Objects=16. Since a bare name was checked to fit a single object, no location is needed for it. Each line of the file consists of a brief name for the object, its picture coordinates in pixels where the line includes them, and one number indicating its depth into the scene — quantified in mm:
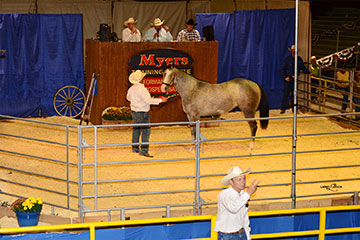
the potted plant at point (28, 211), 8867
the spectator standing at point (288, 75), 17066
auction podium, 15172
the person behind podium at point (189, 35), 15875
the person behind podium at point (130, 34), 15492
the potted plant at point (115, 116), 14969
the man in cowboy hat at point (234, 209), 7086
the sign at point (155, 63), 15297
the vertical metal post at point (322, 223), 7551
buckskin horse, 13484
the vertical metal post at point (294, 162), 8594
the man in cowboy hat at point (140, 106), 12359
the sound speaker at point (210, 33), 16125
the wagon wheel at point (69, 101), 16938
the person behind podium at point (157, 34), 15487
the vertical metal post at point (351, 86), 15711
